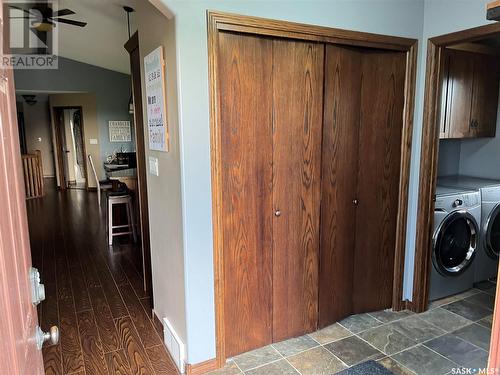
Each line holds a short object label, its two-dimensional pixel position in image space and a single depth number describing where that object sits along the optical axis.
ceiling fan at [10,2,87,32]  3.53
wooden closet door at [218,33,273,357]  2.07
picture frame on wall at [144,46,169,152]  2.06
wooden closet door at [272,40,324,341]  2.24
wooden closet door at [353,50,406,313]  2.58
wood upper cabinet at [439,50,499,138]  3.09
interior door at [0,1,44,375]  0.66
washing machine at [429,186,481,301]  2.89
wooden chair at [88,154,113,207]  6.16
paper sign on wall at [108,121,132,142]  8.30
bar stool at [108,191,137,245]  4.57
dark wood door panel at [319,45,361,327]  2.41
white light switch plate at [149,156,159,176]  2.37
